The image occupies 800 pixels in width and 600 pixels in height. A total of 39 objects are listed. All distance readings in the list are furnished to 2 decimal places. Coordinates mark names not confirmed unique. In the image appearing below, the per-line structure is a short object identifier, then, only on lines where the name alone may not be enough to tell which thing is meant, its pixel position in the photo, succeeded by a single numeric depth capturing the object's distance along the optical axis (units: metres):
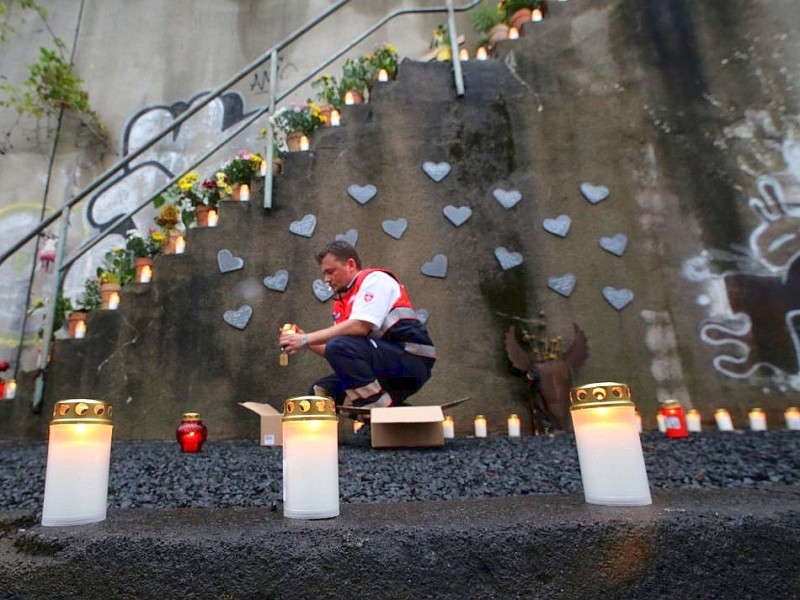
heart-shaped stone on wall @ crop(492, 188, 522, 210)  3.87
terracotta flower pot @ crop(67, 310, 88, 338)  3.65
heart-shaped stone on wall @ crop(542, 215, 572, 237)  3.79
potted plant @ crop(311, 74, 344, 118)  4.44
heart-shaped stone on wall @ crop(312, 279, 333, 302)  3.57
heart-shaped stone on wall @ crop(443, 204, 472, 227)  3.79
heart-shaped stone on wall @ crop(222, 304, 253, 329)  3.52
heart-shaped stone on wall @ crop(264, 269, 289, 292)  3.59
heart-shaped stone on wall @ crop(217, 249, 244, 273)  3.60
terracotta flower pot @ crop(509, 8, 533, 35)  4.71
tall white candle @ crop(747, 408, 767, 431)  3.19
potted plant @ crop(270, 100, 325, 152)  4.27
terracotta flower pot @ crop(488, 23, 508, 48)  4.85
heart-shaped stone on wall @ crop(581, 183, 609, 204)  3.87
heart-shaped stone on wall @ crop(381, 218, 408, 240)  3.75
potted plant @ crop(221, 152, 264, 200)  4.13
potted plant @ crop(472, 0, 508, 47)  4.87
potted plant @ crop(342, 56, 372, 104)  4.65
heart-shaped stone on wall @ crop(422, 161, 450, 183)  3.90
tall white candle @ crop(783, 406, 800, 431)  3.18
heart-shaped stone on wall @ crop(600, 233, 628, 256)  3.74
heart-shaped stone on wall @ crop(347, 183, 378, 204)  3.81
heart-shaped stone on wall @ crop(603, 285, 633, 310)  3.63
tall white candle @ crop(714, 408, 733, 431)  3.23
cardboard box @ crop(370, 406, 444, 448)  2.32
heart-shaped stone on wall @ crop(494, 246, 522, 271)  3.71
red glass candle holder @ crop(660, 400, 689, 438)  2.87
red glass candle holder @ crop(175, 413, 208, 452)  2.66
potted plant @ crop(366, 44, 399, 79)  4.61
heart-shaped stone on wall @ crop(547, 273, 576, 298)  3.67
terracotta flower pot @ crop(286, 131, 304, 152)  4.16
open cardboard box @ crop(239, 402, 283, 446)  2.76
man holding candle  2.37
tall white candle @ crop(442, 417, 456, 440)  3.10
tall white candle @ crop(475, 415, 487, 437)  3.26
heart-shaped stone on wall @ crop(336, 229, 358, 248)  3.71
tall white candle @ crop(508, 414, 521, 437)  3.23
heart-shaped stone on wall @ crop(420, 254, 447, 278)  3.66
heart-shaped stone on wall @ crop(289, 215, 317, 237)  3.70
